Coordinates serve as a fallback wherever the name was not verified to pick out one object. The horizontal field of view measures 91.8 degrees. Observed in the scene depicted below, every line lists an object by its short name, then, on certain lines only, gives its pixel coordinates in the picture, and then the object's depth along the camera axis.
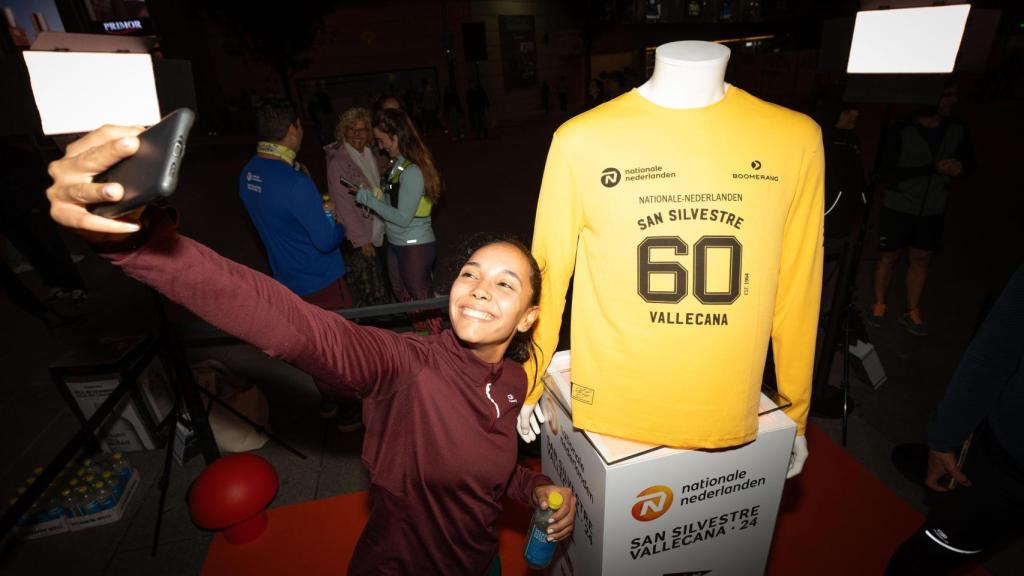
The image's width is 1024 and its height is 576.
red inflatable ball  2.68
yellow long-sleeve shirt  1.39
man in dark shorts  3.97
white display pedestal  1.67
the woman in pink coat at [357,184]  4.08
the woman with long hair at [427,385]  1.06
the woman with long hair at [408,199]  3.73
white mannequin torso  1.37
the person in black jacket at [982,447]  1.61
